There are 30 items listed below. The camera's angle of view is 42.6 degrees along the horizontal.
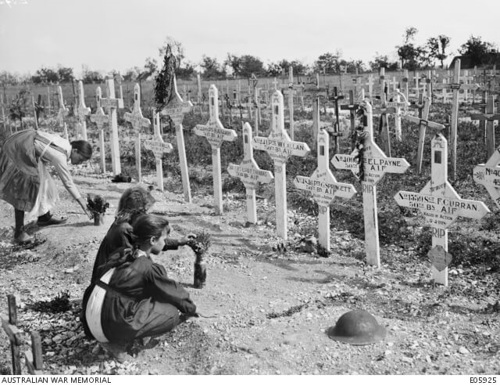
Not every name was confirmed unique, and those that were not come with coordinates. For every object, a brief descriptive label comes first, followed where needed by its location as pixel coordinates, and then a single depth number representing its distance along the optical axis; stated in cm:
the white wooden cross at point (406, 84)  1706
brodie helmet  468
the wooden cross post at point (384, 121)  1217
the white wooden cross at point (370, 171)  639
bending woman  743
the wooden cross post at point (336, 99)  1255
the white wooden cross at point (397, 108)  1270
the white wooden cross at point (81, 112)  1241
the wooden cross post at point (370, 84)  1692
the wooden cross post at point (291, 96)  1472
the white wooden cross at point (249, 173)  788
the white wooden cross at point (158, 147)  989
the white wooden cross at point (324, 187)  678
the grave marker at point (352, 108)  1125
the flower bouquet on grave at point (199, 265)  570
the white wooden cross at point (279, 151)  747
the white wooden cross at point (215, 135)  861
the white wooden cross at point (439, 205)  577
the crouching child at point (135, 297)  445
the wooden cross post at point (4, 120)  1908
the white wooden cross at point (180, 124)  951
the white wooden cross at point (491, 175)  579
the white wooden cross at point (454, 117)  1071
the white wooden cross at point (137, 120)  1069
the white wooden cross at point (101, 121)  1175
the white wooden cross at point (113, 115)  1106
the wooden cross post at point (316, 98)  1393
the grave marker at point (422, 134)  1102
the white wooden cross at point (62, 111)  1353
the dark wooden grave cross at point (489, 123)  985
